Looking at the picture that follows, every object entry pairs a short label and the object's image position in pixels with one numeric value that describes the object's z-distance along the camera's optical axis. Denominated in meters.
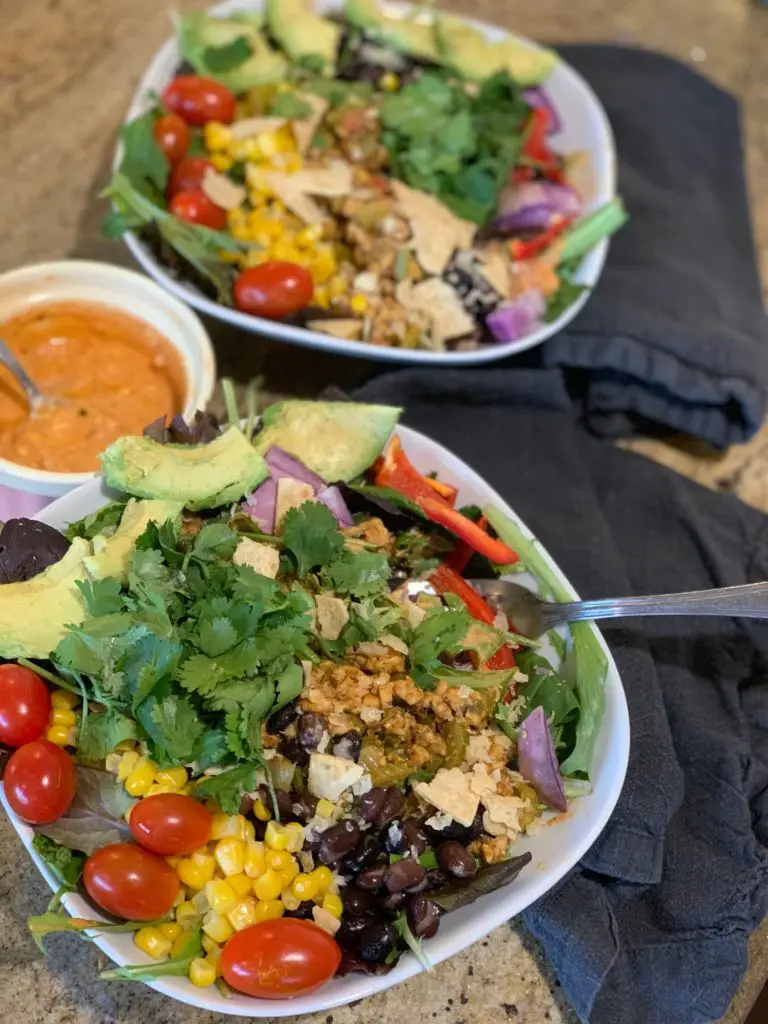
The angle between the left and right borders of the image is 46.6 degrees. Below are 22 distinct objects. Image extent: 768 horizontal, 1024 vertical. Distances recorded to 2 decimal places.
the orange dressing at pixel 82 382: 0.37
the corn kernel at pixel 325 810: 0.29
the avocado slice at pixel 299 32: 0.50
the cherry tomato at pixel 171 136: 0.45
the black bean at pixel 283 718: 0.29
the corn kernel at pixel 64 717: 0.29
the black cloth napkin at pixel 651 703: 0.32
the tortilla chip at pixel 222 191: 0.44
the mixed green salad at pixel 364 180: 0.43
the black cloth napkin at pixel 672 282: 0.46
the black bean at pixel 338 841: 0.28
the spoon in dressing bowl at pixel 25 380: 0.36
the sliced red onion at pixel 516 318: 0.44
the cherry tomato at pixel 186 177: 0.45
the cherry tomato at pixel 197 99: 0.46
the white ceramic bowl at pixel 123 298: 0.39
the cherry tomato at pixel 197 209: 0.43
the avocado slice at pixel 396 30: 0.51
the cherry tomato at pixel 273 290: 0.41
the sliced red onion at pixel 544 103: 0.53
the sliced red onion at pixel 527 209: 0.48
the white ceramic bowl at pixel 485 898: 0.26
